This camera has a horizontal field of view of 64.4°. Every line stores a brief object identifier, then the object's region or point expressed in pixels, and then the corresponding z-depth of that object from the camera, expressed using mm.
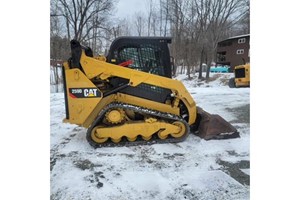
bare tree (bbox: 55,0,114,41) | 14870
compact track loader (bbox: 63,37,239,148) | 3711
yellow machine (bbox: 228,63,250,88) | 11664
